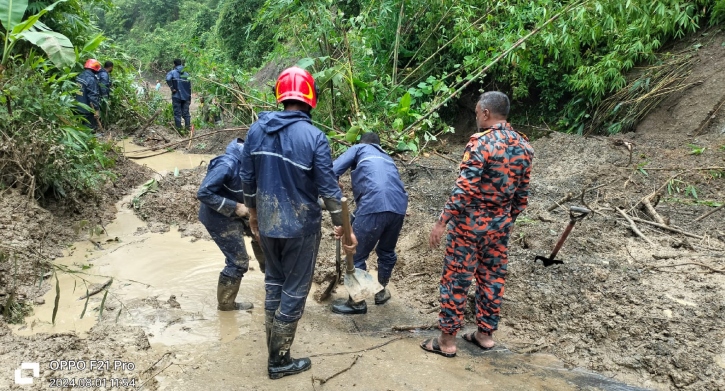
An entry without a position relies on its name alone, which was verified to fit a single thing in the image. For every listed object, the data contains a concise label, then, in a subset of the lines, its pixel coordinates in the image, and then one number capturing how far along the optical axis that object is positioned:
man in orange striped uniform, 3.09
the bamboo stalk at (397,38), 7.85
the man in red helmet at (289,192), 2.84
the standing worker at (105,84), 9.91
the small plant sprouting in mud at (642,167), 6.03
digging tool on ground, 3.85
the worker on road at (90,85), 9.37
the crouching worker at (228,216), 3.56
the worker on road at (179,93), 11.45
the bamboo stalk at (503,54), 6.51
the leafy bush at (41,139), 4.89
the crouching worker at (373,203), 3.91
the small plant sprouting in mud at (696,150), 6.18
